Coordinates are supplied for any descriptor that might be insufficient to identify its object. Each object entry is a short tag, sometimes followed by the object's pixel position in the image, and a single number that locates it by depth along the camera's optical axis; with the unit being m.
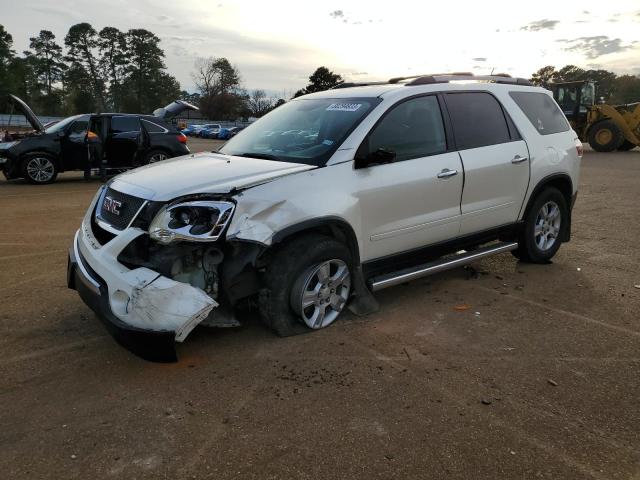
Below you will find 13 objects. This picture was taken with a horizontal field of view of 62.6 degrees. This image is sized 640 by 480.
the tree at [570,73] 79.75
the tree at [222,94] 84.56
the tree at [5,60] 59.46
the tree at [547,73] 81.44
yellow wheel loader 22.23
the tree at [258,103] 88.50
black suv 11.98
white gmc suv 3.33
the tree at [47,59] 80.38
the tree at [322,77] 55.66
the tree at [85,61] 83.12
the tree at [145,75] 84.75
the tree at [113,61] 84.75
